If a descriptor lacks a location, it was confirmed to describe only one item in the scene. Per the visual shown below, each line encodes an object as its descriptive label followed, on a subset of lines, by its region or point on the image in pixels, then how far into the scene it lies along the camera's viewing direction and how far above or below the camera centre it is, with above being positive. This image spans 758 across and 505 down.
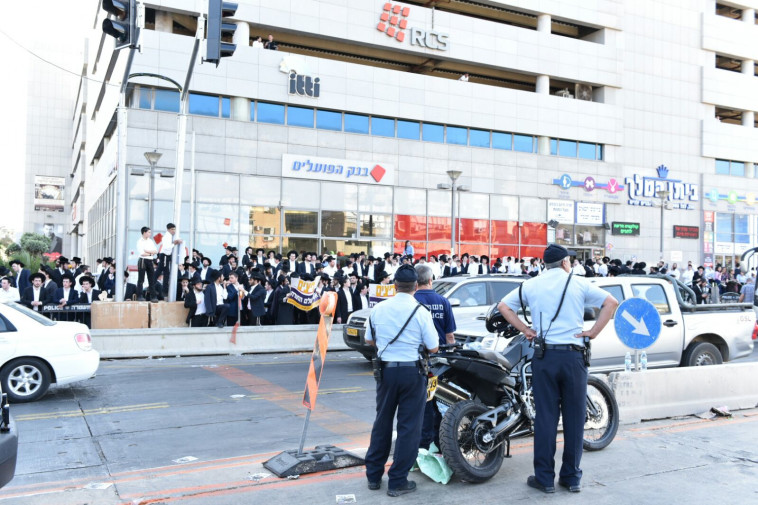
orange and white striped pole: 6.31 -0.92
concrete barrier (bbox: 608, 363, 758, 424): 8.17 -1.68
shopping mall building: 28.92 +6.36
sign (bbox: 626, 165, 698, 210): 40.00 +4.08
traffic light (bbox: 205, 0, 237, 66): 12.32 +4.14
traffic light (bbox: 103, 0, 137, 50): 11.56 +3.95
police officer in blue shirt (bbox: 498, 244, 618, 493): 5.69 -0.90
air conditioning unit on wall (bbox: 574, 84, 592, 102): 38.66 +9.34
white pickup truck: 10.44 -1.16
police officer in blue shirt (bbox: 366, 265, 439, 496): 5.59 -1.06
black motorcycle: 5.88 -1.35
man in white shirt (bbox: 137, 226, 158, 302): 16.06 -0.30
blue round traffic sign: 8.15 -0.80
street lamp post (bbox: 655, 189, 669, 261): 35.83 +3.28
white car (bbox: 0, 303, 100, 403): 9.63 -1.52
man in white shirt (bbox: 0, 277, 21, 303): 14.55 -0.94
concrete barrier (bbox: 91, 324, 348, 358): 14.68 -2.05
